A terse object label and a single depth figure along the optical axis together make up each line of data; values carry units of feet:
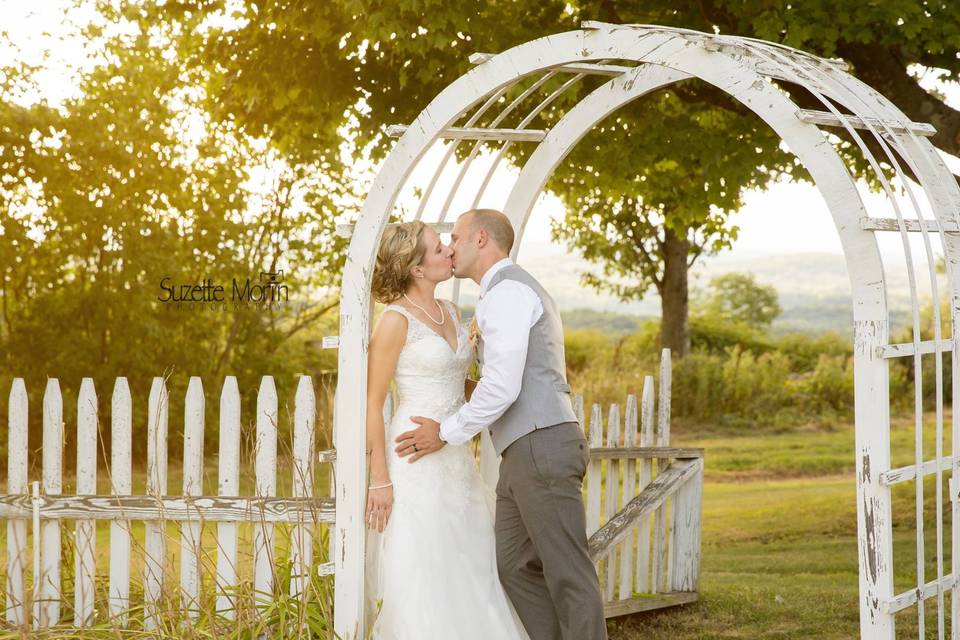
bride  25.30
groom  23.43
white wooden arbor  19.92
